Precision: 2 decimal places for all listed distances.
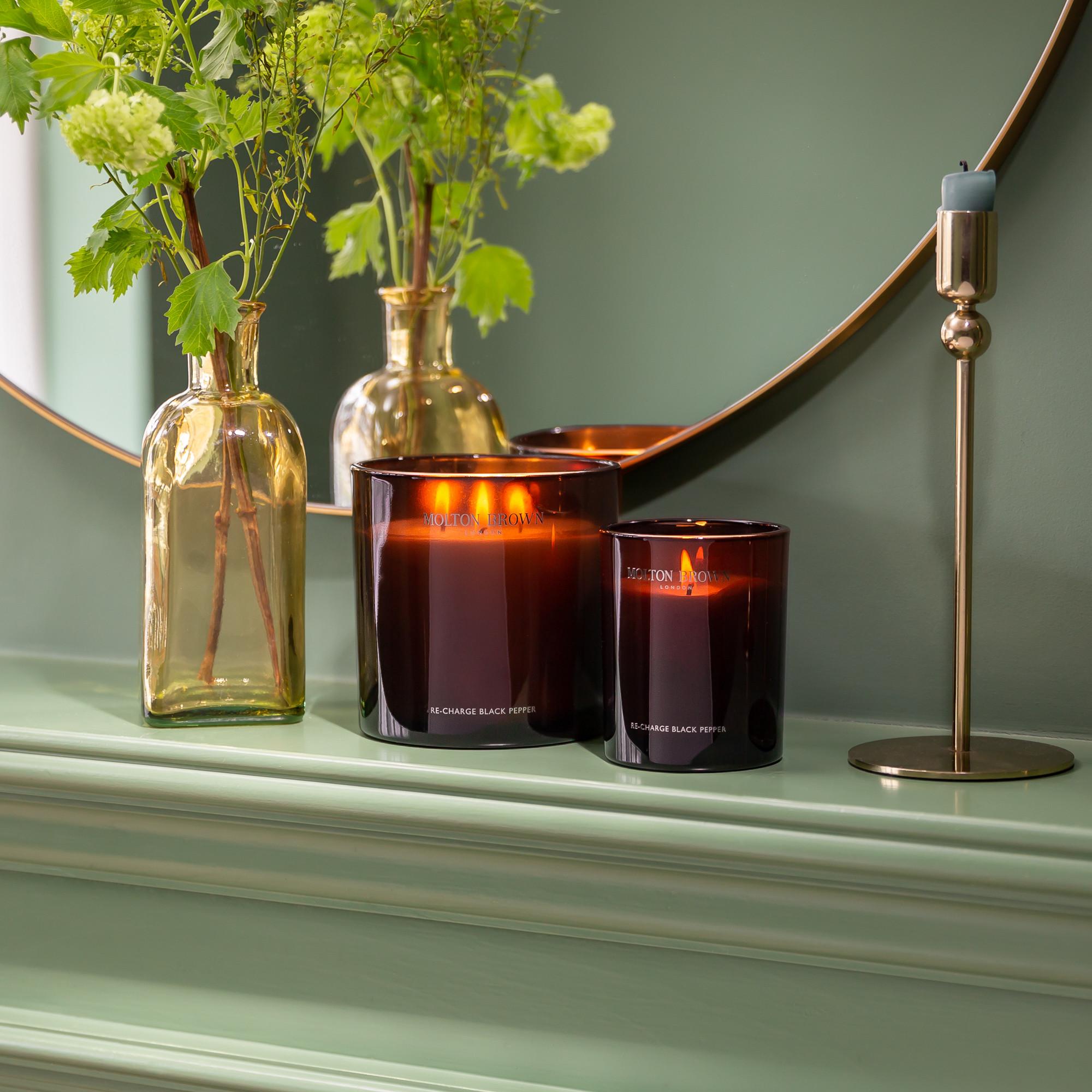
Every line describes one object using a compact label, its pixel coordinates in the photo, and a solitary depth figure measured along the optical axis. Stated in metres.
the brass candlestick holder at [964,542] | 1.75
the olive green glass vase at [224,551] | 1.85
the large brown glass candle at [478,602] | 1.80
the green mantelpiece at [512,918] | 1.72
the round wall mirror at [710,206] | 1.81
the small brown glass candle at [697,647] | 1.76
